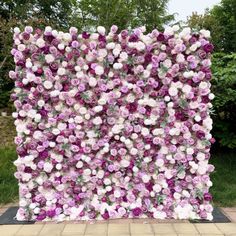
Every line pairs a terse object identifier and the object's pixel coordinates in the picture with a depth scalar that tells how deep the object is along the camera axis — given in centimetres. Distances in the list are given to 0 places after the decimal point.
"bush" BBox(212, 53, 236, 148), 355
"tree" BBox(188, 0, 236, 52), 941
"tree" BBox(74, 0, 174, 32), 999
